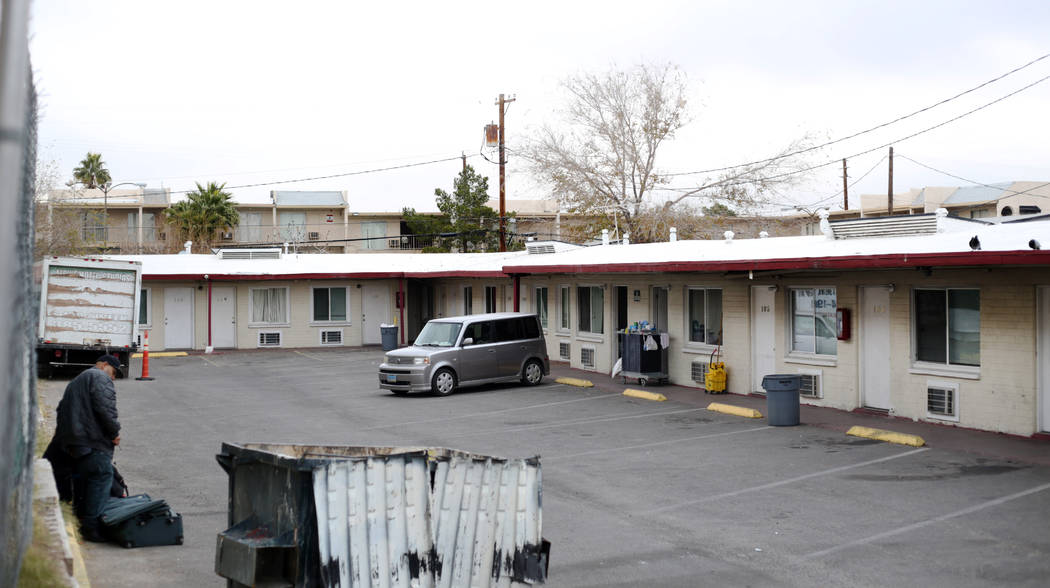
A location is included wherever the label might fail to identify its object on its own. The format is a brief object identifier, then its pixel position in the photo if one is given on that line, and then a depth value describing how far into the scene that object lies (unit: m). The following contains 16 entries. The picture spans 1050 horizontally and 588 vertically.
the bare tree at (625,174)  46.41
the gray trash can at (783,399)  16.56
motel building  15.21
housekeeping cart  22.97
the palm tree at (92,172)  74.88
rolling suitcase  8.88
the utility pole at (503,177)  39.88
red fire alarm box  18.34
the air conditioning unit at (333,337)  38.12
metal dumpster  6.24
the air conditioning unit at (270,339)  37.44
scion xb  22.31
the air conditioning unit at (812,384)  19.06
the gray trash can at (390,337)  36.09
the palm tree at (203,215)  61.25
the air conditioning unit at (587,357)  27.45
